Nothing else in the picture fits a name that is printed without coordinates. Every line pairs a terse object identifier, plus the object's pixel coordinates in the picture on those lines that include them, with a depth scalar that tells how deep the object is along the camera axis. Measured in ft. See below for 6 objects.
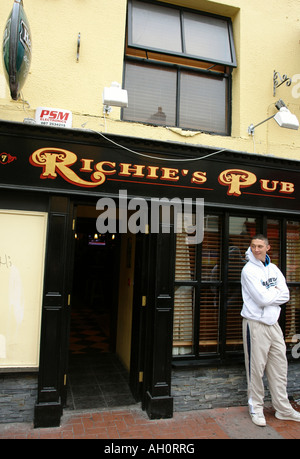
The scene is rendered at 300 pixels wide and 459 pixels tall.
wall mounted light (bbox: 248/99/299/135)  14.93
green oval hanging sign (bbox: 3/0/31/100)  10.96
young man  14.29
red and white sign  14.10
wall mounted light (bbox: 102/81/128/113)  13.38
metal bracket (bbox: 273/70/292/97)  17.26
